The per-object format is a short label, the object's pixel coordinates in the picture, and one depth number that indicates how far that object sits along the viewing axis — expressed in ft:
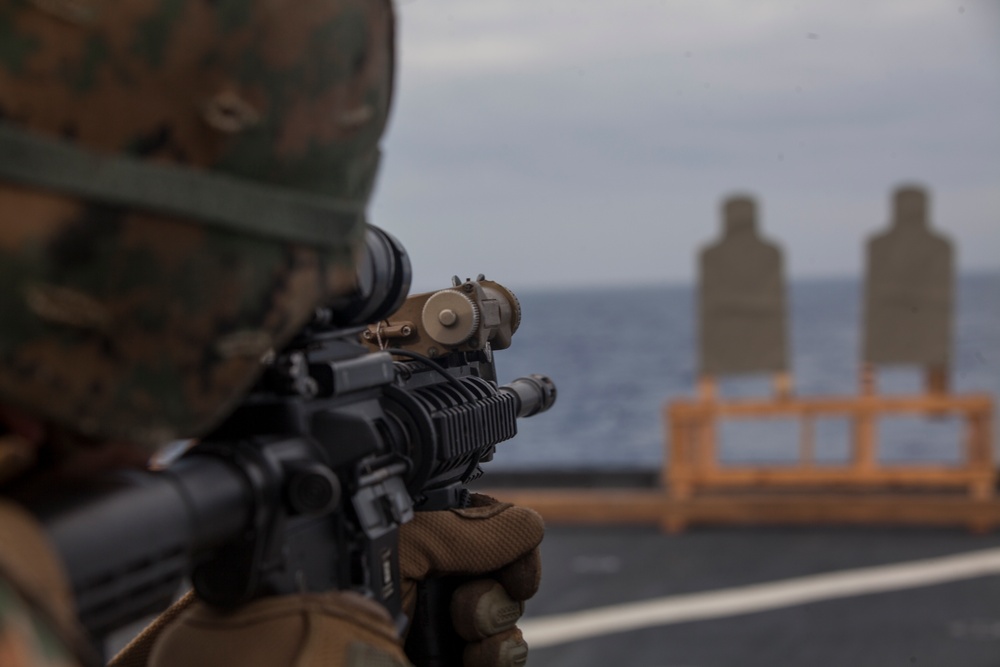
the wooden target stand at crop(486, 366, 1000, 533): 20.38
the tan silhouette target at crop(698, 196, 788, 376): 24.44
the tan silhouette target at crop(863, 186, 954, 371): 24.45
